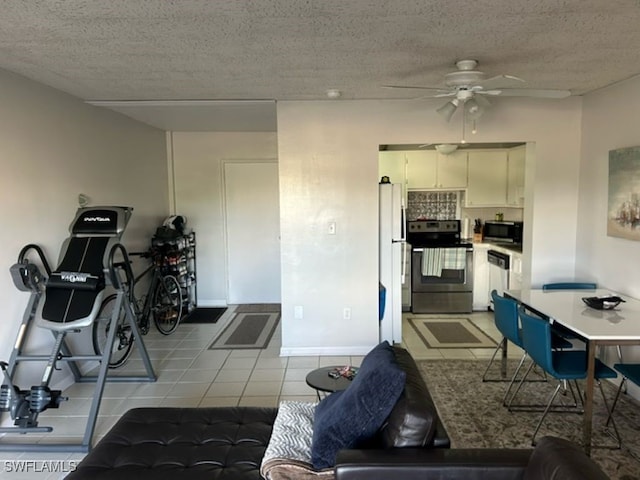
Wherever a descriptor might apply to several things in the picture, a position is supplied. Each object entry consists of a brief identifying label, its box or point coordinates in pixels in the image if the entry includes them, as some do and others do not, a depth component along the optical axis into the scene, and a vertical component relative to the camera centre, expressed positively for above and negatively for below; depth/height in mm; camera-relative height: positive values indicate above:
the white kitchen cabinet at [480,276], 5320 -928
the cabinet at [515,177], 5090 +356
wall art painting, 3020 +78
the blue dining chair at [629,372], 2355 -1005
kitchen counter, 4828 -512
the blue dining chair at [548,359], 2467 -989
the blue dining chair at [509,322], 2926 -869
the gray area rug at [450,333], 4219 -1421
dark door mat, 5247 -1436
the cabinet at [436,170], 5492 +480
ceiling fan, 2598 +756
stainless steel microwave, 5102 -351
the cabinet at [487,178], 5469 +360
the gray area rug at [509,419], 2406 -1456
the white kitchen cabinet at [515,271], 4598 -761
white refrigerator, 4027 -498
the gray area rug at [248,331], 4355 -1447
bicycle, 3811 -1121
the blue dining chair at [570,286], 3449 -696
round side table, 2211 -986
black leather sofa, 1319 -1052
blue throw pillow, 1503 -783
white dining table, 2242 -713
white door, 5797 -342
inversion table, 2543 -629
